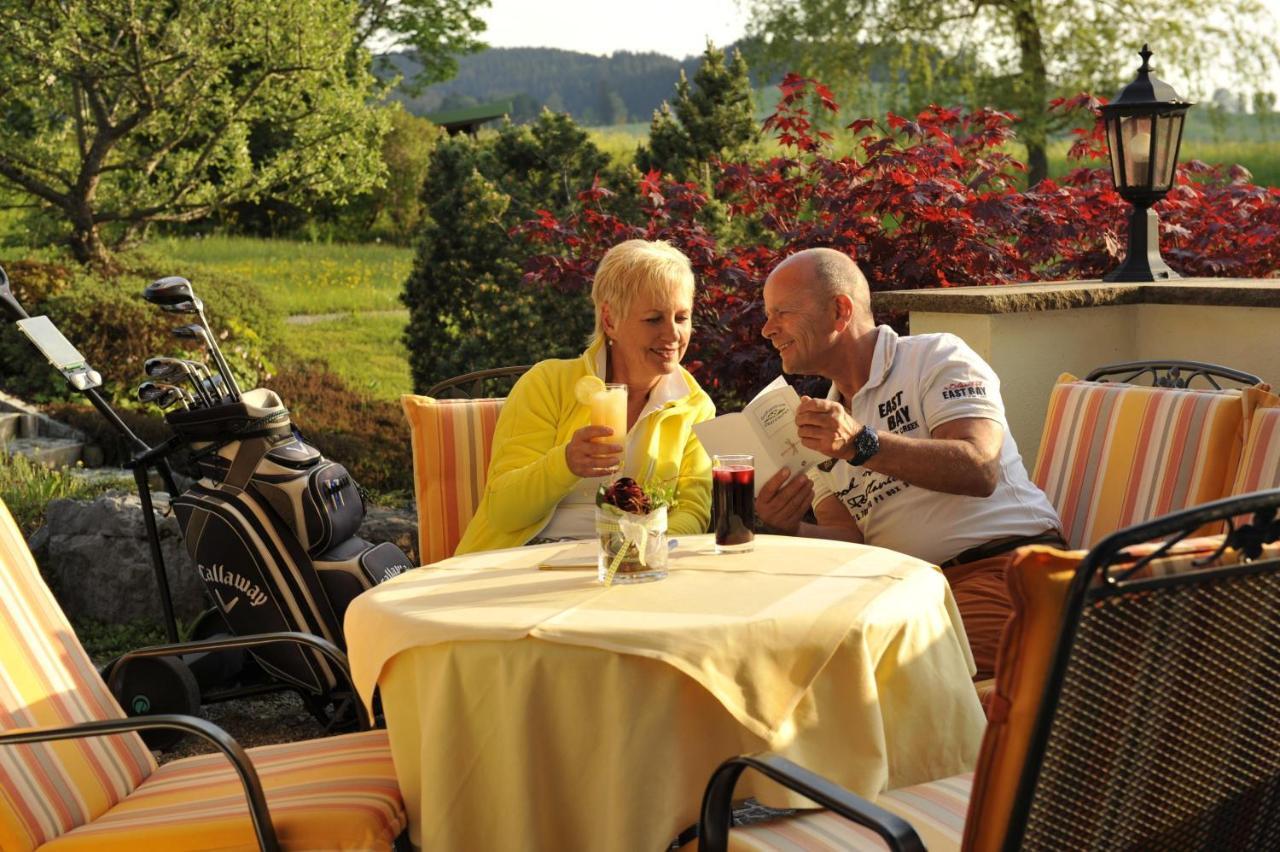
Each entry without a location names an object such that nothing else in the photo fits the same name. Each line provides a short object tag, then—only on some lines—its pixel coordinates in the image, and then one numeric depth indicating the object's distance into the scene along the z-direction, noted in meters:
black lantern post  5.20
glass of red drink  2.76
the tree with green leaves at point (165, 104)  10.26
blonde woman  3.45
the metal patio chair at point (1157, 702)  1.51
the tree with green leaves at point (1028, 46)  17.89
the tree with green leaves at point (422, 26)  21.56
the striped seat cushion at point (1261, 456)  3.15
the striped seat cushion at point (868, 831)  2.11
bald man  3.27
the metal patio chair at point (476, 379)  4.25
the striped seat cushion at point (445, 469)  3.97
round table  2.27
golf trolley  3.96
